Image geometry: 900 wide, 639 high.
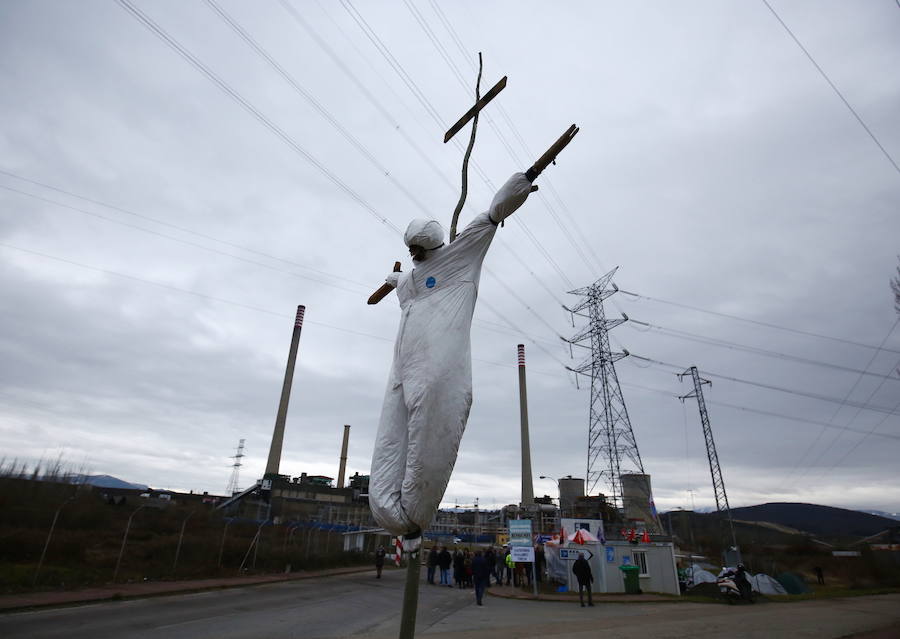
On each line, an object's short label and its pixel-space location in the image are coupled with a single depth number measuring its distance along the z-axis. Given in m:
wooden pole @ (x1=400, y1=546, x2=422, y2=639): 2.44
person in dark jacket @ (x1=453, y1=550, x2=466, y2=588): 19.88
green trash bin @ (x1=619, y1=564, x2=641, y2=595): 16.17
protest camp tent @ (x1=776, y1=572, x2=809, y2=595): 17.28
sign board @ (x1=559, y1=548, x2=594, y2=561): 15.79
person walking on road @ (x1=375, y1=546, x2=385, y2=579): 20.56
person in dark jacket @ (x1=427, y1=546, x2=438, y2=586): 19.77
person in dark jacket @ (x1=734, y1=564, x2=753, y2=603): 13.83
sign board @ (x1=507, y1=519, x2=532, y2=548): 15.92
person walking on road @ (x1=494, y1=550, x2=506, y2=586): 20.42
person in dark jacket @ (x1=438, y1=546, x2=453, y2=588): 19.47
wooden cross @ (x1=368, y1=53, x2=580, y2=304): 2.85
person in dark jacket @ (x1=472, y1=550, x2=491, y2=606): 13.87
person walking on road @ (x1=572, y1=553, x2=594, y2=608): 13.48
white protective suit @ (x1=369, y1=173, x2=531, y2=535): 2.45
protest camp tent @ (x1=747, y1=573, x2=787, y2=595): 16.61
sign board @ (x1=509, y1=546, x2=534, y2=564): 15.29
